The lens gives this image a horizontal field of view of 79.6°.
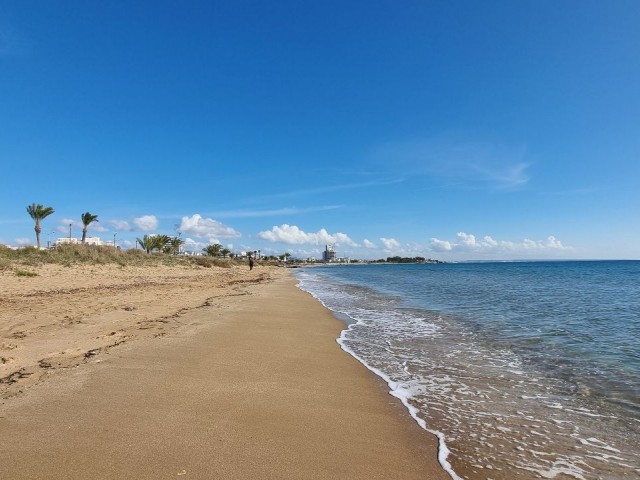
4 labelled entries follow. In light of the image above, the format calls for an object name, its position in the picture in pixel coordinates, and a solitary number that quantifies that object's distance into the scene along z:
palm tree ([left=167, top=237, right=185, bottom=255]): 90.00
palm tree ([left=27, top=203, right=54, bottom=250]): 54.12
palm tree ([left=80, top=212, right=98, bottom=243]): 59.19
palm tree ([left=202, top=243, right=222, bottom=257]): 117.75
